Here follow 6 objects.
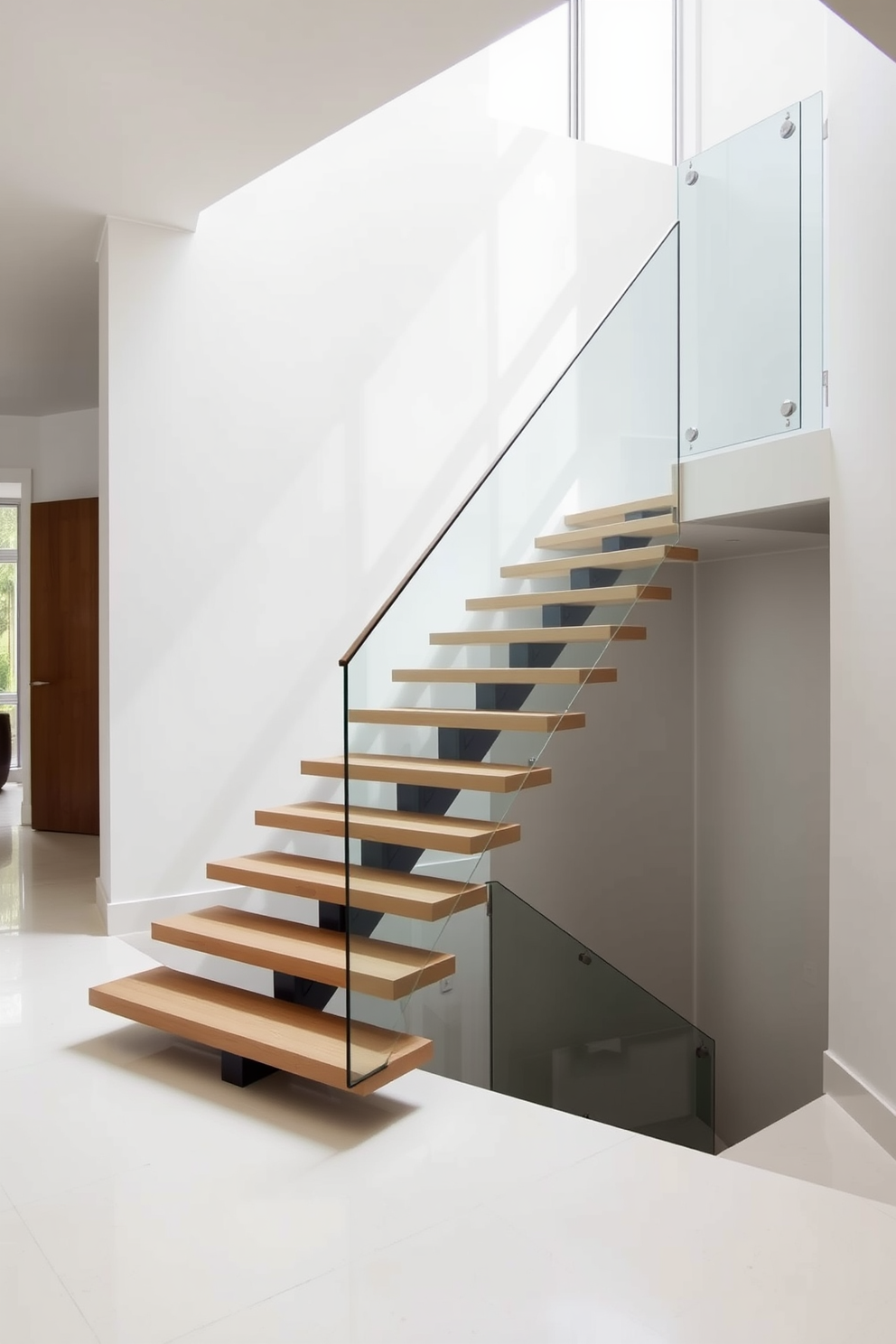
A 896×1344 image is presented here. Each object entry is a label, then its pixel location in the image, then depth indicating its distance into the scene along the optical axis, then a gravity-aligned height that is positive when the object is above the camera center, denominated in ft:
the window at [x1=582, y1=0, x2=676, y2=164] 22.81 +13.33
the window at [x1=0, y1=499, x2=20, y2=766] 33.65 +1.45
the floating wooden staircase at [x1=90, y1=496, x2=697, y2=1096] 9.84 -2.45
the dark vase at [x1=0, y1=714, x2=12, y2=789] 29.78 -2.81
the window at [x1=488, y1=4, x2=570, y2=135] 21.12 +12.31
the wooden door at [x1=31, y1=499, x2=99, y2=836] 24.22 -0.29
